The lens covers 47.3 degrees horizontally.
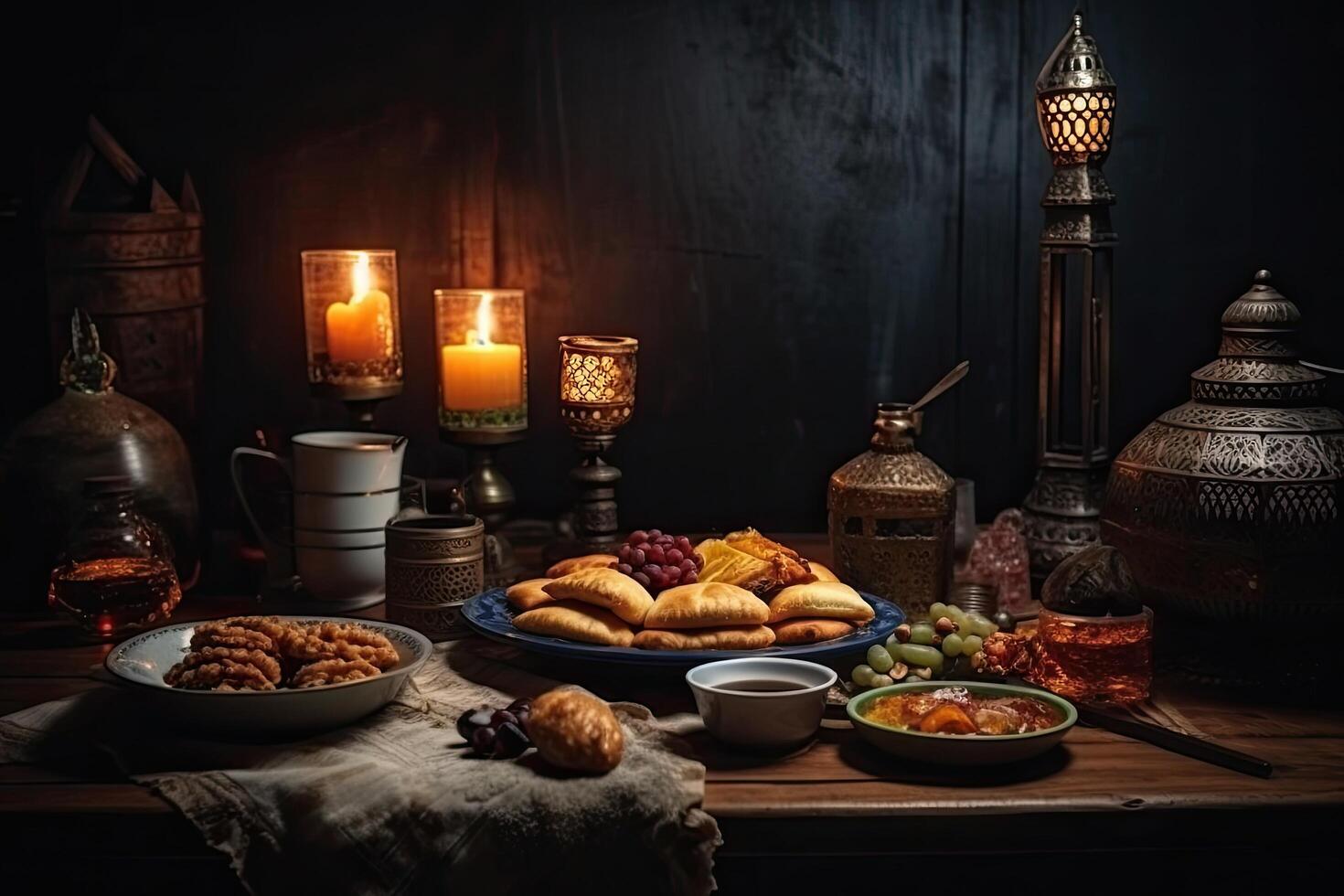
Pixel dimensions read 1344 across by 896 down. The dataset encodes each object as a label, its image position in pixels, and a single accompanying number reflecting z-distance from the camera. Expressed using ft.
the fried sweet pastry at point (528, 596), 5.41
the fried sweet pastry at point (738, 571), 5.36
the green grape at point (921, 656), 5.06
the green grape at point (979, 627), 5.27
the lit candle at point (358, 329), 6.77
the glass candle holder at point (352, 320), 6.78
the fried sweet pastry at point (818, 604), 5.18
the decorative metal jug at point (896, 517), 5.77
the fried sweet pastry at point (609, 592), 5.15
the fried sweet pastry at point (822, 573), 5.55
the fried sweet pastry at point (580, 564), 5.66
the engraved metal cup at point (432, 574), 5.57
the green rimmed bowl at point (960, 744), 4.30
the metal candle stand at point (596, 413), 6.36
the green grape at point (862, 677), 5.00
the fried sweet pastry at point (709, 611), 5.05
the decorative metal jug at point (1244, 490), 5.11
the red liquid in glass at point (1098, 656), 5.03
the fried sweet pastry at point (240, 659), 4.63
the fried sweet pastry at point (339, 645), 4.74
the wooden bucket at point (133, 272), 6.52
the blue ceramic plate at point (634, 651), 4.95
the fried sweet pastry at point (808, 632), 5.11
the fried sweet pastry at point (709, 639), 5.01
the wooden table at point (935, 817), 4.17
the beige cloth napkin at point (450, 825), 4.07
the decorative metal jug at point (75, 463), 6.18
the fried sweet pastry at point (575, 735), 4.22
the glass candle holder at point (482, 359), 6.72
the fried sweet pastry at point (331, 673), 4.59
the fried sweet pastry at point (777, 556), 5.40
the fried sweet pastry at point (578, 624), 5.09
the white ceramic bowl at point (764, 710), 4.46
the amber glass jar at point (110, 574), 5.72
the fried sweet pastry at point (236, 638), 4.74
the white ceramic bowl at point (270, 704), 4.45
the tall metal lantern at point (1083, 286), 6.18
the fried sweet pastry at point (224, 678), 4.54
